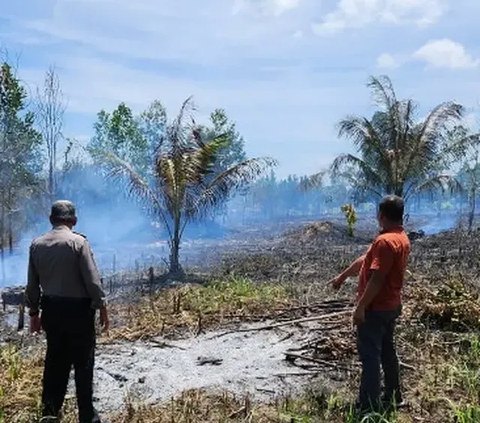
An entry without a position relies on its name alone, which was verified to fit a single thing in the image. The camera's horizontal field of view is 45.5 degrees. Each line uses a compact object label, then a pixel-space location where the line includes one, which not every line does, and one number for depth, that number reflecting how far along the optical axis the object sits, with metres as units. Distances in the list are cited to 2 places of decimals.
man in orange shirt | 4.33
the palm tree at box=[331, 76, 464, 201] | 18.03
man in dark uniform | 4.42
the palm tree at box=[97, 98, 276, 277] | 14.09
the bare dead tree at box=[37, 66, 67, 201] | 20.83
